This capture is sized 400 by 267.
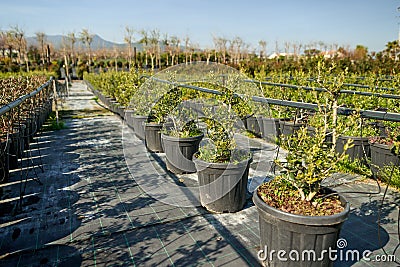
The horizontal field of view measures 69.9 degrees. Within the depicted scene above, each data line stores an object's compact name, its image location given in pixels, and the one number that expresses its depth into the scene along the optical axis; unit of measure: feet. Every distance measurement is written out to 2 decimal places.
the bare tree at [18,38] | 72.09
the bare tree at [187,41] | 90.15
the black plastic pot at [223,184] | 9.24
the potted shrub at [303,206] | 5.94
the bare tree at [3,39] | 77.43
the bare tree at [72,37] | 87.15
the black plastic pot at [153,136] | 16.28
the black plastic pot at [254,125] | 20.39
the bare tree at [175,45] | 85.38
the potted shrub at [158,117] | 15.43
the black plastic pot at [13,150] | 13.61
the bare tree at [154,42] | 79.51
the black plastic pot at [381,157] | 11.76
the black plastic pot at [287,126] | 17.94
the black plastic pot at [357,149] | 13.37
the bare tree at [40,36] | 90.84
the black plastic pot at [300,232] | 5.85
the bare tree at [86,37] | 89.95
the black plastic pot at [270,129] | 19.33
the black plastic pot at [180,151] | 12.76
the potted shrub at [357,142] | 13.39
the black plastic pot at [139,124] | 17.54
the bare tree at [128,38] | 78.55
